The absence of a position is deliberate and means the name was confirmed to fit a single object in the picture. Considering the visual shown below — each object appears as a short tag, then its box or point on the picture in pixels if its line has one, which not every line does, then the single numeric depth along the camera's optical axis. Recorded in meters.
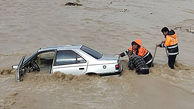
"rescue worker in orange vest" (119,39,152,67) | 17.12
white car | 14.99
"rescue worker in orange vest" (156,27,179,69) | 17.62
